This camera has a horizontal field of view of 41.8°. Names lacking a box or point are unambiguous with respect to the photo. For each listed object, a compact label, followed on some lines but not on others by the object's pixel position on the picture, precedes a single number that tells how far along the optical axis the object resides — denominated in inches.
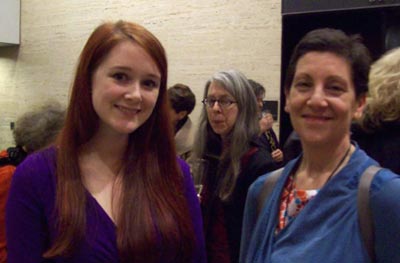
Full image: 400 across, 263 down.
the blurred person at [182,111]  161.3
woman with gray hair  104.1
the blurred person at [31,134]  98.3
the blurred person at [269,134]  140.3
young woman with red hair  65.0
